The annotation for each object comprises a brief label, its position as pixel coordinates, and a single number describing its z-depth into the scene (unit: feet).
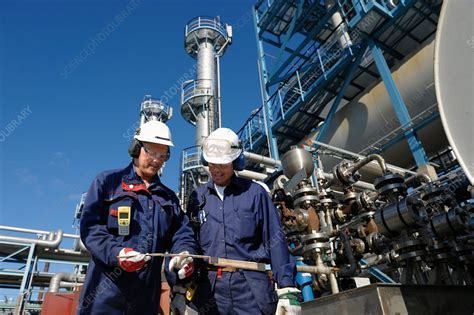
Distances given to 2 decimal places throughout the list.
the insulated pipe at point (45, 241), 29.01
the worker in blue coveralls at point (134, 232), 5.01
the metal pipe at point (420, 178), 16.54
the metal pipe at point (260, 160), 21.15
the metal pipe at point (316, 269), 8.61
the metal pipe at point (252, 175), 20.80
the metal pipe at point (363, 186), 19.48
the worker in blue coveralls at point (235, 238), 5.50
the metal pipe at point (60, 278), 30.42
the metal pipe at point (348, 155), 20.02
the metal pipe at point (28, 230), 28.97
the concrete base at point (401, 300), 6.20
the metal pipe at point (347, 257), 11.35
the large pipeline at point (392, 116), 20.57
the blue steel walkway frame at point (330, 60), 22.57
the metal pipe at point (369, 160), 12.23
